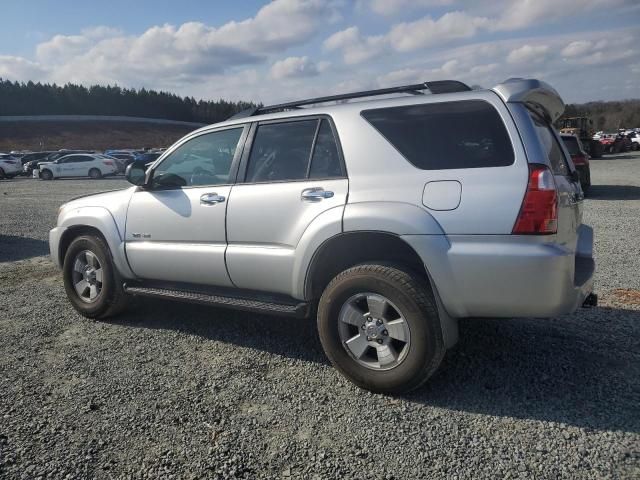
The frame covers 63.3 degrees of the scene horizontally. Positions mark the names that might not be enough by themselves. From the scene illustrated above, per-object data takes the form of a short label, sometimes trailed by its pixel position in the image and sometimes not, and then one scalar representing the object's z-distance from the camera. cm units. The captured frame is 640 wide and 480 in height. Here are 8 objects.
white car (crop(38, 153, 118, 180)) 3083
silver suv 304
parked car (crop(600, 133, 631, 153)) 3766
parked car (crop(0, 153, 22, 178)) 3253
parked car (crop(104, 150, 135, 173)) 3305
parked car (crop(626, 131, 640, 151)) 4109
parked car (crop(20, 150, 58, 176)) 3456
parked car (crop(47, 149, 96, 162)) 3578
